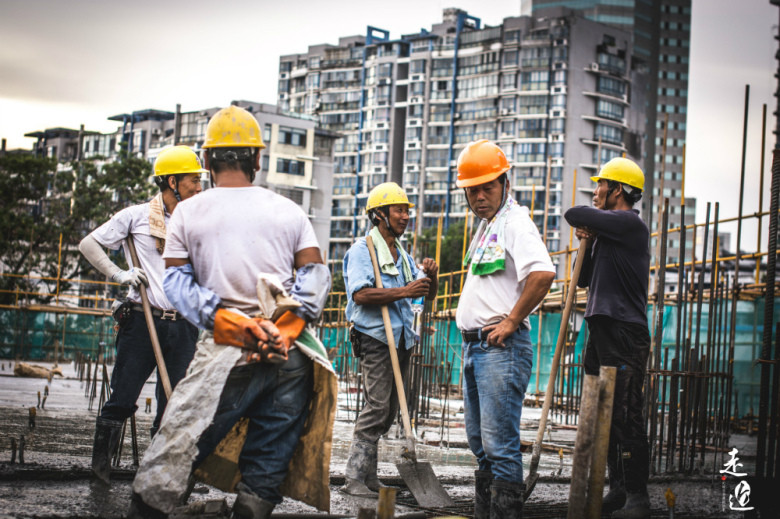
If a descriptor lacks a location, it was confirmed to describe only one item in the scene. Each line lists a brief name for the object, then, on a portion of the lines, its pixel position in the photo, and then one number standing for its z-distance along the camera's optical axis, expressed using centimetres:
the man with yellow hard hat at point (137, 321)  616
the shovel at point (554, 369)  559
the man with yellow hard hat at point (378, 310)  652
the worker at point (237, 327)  405
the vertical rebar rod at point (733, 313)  919
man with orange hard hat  512
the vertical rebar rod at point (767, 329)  623
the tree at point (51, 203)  4303
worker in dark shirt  589
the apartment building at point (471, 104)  8081
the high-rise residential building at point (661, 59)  12350
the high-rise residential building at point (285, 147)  7281
